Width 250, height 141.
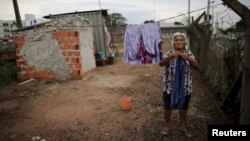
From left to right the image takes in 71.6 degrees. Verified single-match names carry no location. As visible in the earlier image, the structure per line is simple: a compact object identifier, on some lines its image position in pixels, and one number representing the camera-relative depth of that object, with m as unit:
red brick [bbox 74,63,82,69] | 5.78
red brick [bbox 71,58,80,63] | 5.76
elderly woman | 2.55
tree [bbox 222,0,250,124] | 2.16
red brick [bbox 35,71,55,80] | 6.01
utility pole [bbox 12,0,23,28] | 8.88
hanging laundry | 3.96
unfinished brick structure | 5.74
